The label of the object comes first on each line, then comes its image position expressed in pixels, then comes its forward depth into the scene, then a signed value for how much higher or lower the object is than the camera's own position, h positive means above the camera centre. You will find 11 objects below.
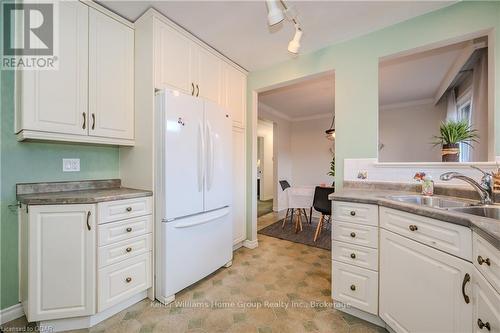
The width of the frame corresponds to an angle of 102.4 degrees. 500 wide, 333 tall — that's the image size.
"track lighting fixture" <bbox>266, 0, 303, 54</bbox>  1.36 +1.07
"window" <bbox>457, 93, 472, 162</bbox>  2.81 +0.87
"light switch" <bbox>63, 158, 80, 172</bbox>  1.72 +0.01
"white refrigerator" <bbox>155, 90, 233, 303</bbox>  1.66 -0.23
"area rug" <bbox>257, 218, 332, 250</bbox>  2.98 -1.14
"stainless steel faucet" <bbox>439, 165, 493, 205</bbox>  1.29 -0.14
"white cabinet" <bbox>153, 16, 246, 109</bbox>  1.78 +1.00
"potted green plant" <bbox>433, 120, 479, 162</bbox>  1.64 +0.23
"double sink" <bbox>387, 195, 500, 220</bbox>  1.21 -0.26
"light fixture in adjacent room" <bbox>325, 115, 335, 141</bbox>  3.72 +0.59
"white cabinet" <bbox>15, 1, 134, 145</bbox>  1.39 +0.60
